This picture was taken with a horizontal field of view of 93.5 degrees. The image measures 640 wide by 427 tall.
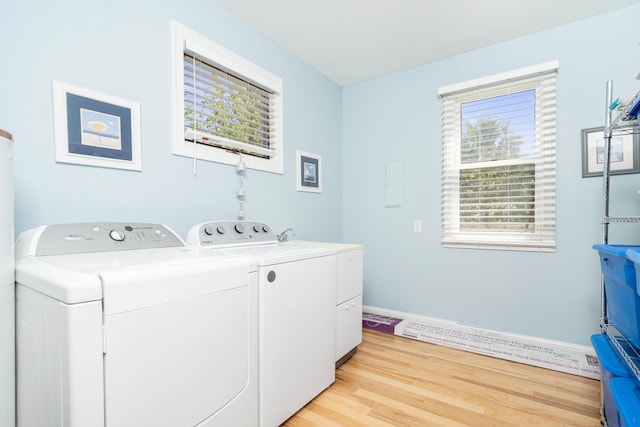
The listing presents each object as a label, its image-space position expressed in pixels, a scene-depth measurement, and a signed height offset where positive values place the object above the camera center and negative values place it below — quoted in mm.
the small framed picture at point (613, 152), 1934 +352
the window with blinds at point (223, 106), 1761 +684
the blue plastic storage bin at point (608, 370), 1230 -685
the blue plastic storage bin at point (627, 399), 965 -684
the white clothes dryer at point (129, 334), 743 -370
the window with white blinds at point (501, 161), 2246 +360
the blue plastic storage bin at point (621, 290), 1153 -355
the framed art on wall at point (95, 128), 1300 +365
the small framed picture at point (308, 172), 2604 +311
